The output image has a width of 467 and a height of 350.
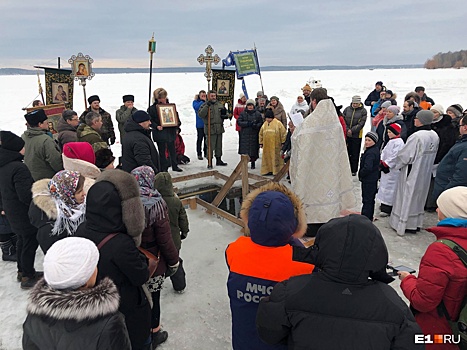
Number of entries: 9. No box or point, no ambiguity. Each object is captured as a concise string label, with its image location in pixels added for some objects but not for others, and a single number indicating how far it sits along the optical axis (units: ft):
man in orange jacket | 6.15
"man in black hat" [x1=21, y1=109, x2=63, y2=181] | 15.01
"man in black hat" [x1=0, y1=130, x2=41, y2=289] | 12.65
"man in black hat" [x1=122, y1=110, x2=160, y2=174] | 16.55
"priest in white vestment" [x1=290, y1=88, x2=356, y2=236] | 14.35
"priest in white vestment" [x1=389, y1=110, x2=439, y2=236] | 16.48
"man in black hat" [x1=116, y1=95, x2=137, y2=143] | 25.39
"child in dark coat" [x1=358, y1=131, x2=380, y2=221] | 16.96
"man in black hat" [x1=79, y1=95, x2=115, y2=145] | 23.72
